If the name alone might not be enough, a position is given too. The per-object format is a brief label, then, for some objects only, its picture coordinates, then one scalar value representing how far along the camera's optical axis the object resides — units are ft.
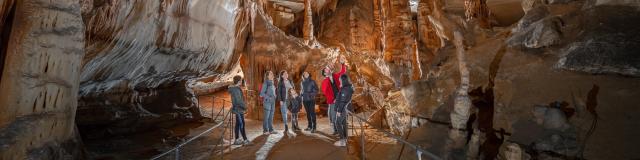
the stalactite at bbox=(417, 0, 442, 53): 48.87
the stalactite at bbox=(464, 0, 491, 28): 30.42
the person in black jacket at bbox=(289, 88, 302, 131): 21.95
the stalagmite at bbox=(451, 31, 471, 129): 13.15
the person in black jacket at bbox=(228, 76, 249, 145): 17.93
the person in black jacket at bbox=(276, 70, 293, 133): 20.40
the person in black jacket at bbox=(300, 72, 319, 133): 20.36
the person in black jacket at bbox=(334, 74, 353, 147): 17.66
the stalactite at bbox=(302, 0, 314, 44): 42.82
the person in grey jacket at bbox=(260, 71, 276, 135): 20.07
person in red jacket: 19.45
